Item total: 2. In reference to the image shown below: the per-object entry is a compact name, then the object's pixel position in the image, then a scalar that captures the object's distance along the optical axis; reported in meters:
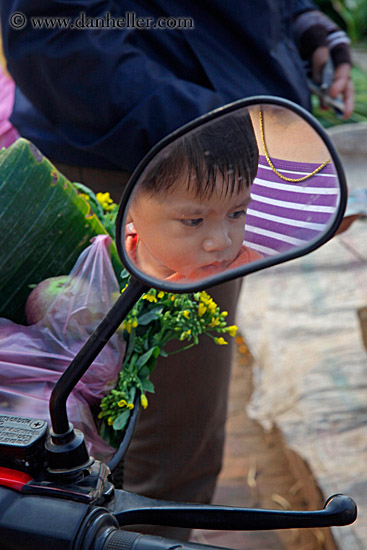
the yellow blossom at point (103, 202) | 1.35
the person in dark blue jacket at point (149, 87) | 1.54
